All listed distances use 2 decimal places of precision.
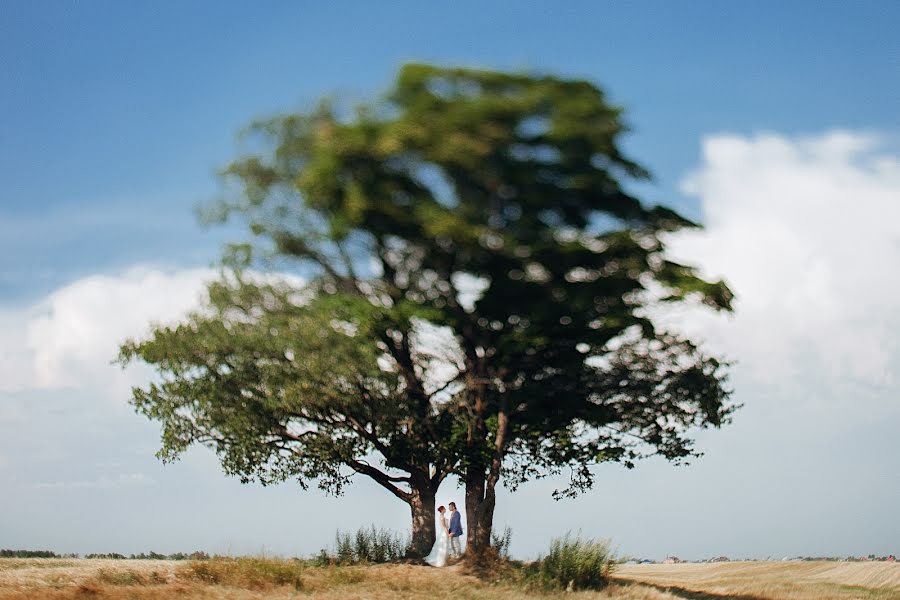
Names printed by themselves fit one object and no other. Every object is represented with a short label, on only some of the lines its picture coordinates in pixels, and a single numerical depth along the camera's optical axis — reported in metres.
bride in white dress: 24.67
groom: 25.31
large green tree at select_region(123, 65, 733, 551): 20.06
